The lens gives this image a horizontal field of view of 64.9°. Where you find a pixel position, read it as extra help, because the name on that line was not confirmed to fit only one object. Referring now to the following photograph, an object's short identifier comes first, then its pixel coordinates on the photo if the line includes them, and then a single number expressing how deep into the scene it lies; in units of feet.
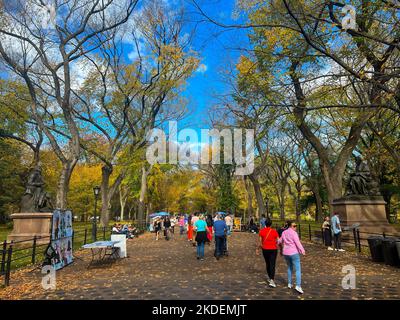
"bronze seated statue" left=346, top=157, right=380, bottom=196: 58.85
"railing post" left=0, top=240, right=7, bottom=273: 29.12
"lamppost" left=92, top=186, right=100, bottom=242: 63.22
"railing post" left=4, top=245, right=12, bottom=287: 28.10
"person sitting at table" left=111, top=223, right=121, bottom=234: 59.68
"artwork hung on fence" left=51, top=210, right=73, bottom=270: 35.45
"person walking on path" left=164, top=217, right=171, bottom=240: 73.77
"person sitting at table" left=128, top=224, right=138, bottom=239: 81.86
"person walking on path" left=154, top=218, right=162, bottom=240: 76.38
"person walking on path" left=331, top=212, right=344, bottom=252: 47.78
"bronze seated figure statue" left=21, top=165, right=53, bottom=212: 57.88
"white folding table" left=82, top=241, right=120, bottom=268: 36.49
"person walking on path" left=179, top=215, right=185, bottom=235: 92.53
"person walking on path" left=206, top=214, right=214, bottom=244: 64.05
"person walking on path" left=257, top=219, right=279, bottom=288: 26.43
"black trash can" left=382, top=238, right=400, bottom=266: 34.63
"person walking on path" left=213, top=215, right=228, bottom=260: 42.09
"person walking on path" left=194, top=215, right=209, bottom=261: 41.86
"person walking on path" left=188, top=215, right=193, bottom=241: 70.40
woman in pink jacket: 24.48
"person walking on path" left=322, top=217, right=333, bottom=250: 52.80
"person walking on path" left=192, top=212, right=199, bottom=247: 60.39
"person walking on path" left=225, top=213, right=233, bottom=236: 82.24
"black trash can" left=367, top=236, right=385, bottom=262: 37.37
